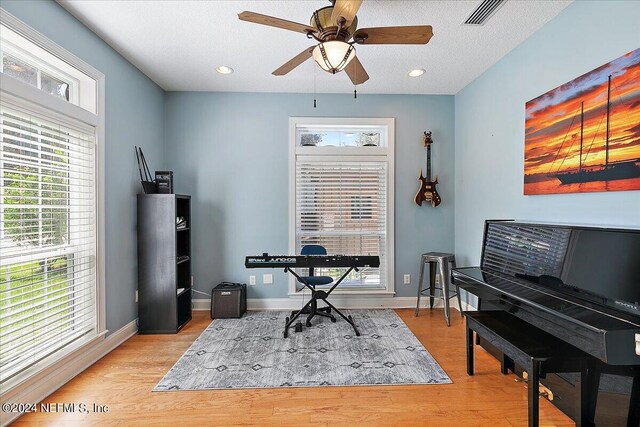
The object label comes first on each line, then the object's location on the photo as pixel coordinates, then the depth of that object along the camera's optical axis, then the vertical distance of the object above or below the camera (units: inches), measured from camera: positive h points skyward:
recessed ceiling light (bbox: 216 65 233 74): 122.2 +56.3
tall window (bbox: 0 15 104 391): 73.0 -0.1
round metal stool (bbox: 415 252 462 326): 132.4 -29.3
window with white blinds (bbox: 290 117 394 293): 148.6 +6.4
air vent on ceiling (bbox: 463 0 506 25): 83.9 +57.0
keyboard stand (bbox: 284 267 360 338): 121.6 -39.0
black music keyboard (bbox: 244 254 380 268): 115.7 -20.4
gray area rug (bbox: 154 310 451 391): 88.4 -49.8
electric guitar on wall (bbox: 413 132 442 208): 149.1 +8.8
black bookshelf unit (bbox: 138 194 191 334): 122.2 -22.9
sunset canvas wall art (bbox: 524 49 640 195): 69.5 +20.4
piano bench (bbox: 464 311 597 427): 63.9 -32.0
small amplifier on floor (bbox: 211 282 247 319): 136.9 -42.7
